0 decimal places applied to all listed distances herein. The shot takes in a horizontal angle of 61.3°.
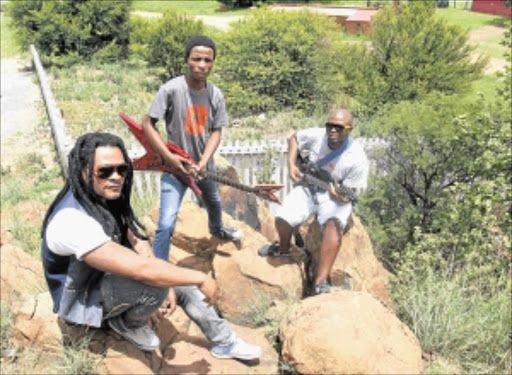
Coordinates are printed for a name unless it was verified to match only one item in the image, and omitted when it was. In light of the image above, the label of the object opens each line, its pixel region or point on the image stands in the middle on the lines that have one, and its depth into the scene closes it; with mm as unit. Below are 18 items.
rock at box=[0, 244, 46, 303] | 3709
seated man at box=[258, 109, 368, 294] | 3799
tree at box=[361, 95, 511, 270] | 4766
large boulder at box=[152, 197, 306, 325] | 3752
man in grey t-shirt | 3416
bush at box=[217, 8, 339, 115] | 10797
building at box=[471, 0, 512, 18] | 27391
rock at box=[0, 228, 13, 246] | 4934
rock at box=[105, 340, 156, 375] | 2629
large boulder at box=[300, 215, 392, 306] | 4066
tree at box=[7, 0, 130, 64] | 15156
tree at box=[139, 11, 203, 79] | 13500
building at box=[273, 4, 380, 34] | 22031
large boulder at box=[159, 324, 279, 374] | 2832
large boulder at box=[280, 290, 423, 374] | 2824
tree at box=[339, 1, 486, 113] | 10391
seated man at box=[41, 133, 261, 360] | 2135
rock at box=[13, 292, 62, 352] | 2832
